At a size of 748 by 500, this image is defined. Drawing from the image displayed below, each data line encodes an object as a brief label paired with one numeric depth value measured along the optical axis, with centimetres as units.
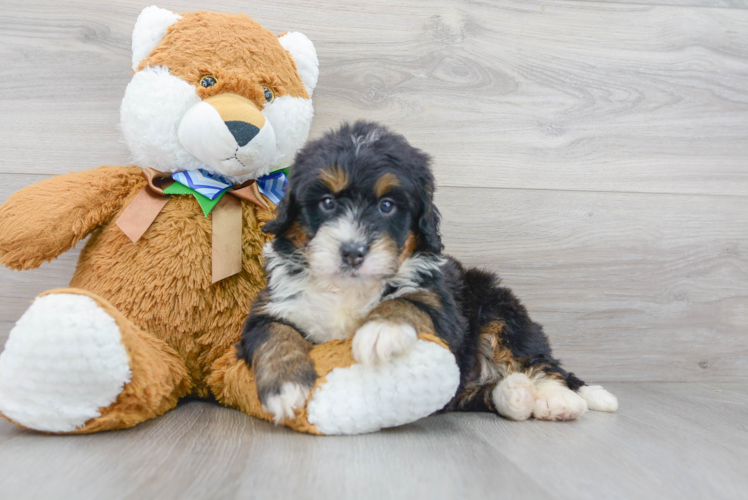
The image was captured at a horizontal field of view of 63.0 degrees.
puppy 47
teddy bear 53
